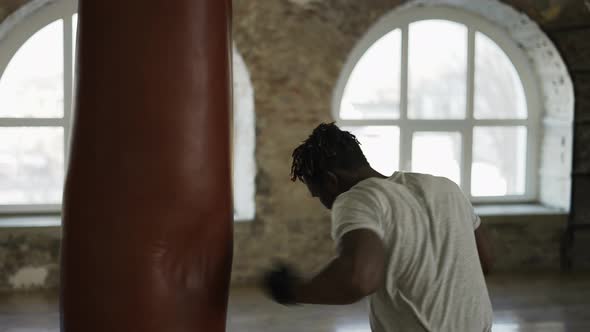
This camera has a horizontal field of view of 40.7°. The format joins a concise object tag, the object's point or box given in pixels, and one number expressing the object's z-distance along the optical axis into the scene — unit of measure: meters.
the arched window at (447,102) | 4.98
